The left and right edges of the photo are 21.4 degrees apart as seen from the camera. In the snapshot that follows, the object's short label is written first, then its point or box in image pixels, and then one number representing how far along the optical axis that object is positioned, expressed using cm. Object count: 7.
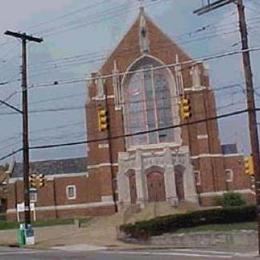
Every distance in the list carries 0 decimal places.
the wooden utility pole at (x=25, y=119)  3825
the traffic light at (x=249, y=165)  2866
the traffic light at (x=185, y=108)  2820
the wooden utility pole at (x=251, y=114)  2733
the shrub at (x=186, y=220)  3684
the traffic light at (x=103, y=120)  2921
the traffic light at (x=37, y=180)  4556
